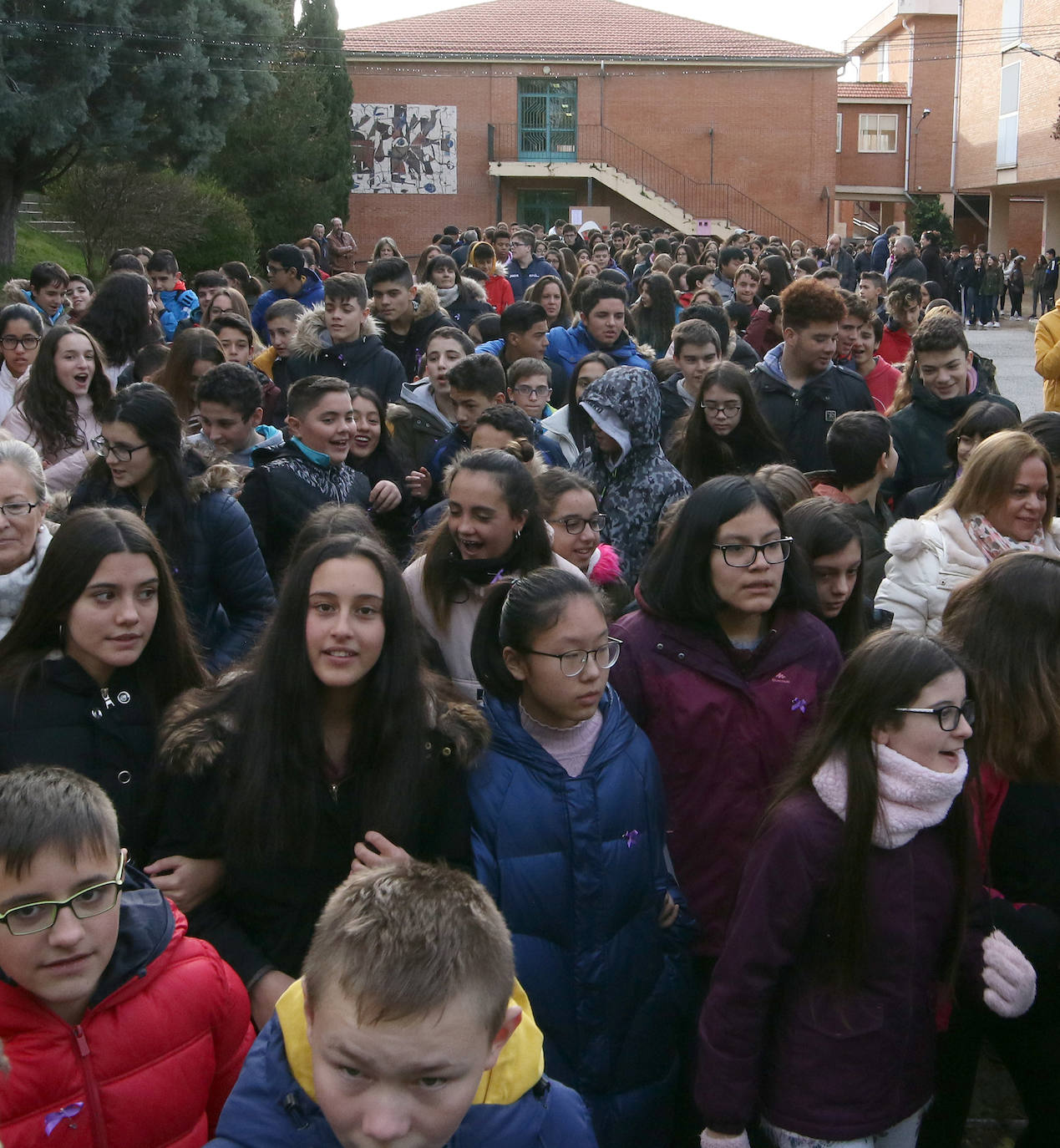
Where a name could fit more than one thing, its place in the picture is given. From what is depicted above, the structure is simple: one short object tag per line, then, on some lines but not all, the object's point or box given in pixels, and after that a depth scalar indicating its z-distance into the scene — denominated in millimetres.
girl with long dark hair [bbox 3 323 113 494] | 5957
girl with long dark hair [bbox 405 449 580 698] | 3924
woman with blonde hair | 4410
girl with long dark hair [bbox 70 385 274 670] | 4410
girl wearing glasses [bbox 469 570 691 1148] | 3010
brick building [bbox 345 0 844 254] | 44031
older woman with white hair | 3941
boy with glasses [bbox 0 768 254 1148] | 2291
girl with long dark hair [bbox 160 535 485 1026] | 2852
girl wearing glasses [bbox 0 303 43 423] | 7105
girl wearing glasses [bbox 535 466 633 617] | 4484
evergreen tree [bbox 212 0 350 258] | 33562
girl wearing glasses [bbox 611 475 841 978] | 3357
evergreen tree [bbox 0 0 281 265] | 22797
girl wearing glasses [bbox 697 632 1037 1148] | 2715
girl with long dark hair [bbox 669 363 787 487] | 5949
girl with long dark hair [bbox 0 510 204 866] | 3119
